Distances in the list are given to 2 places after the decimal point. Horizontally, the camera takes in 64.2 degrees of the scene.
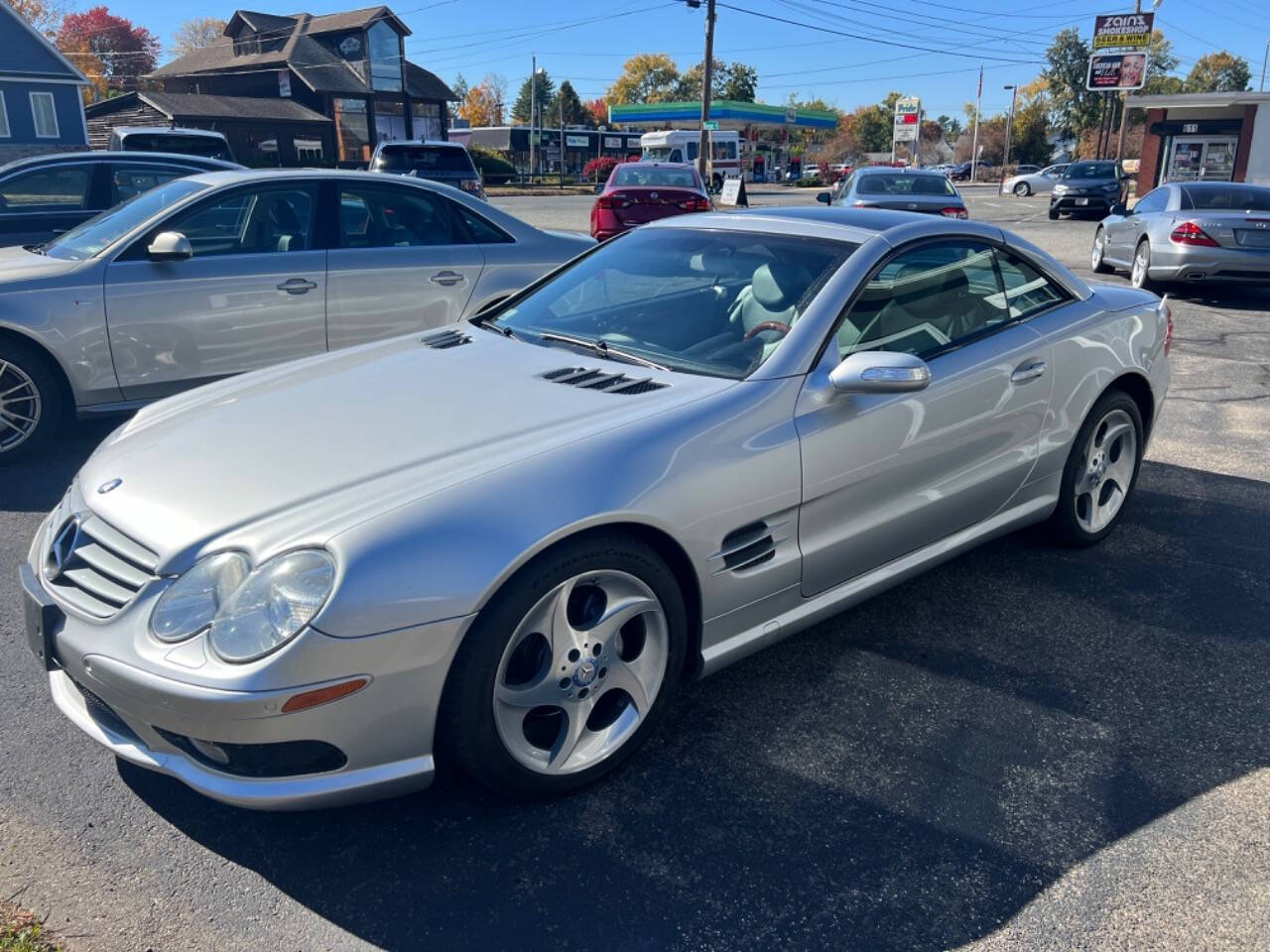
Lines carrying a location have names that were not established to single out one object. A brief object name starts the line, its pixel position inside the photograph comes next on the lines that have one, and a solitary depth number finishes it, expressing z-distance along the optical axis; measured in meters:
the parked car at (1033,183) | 42.50
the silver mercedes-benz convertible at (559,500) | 2.32
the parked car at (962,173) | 74.28
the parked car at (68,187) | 8.36
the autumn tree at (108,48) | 79.31
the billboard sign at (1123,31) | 42.41
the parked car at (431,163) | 18.16
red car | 15.39
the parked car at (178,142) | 14.20
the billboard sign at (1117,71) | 41.94
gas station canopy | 66.56
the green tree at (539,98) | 106.88
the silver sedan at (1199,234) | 11.24
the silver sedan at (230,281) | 5.48
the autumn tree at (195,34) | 93.00
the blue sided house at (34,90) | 36.75
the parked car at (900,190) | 14.50
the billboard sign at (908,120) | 51.72
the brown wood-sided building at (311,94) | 51.06
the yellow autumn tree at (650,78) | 119.75
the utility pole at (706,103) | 33.44
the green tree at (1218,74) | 98.06
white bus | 45.62
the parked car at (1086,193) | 28.48
